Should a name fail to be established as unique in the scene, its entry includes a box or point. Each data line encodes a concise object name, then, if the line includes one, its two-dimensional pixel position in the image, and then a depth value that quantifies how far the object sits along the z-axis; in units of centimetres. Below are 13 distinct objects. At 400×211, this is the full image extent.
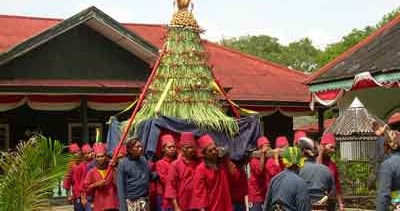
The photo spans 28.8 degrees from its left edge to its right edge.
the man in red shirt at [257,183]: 1183
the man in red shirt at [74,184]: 1277
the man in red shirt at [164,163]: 968
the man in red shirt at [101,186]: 994
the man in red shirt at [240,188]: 1071
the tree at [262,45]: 7206
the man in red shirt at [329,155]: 977
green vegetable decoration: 1052
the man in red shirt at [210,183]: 898
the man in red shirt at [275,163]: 1162
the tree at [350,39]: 5403
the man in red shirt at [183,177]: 913
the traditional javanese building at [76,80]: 1891
